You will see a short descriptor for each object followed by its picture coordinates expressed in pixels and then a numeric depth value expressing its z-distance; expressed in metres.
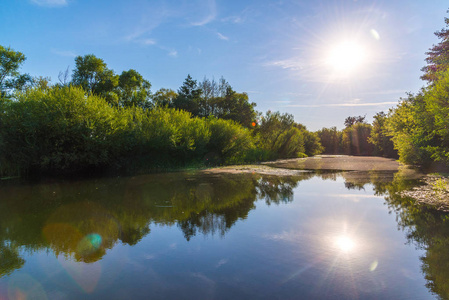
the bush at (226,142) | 27.80
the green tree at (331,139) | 82.72
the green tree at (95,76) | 37.97
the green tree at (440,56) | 17.37
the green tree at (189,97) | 43.53
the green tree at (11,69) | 32.42
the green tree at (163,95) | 51.55
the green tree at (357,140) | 74.31
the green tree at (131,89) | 42.84
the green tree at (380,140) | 51.53
